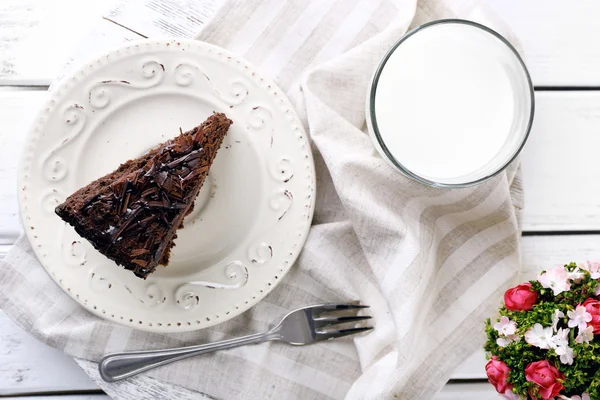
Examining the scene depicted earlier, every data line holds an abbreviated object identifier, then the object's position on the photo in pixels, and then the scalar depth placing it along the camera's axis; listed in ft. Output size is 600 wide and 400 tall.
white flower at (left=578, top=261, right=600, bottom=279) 1.52
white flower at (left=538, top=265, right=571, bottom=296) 1.54
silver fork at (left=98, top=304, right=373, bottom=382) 1.79
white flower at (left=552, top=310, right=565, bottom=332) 1.52
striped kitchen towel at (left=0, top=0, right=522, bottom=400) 1.79
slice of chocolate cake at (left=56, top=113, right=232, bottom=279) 1.65
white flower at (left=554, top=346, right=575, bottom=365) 1.50
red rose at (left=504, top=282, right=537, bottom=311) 1.57
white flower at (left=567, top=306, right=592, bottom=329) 1.50
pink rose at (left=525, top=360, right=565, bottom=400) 1.51
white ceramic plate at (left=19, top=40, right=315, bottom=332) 1.75
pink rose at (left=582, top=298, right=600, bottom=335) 1.49
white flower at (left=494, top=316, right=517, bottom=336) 1.56
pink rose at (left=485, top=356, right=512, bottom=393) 1.57
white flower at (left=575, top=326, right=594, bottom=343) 1.49
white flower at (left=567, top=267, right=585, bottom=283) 1.54
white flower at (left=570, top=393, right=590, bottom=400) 1.51
